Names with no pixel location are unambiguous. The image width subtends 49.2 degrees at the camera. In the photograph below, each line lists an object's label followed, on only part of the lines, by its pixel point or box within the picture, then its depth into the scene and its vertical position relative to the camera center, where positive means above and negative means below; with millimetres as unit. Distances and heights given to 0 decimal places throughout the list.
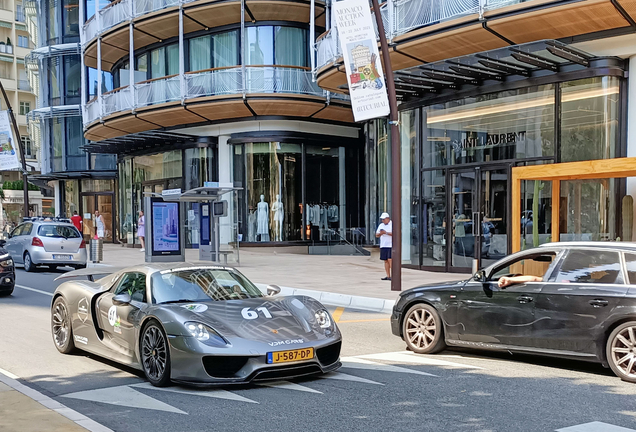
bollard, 23750 -1695
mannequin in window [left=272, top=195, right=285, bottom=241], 28703 -796
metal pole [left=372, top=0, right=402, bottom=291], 14562 +349
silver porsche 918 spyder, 6480 -1284
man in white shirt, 16469 -964
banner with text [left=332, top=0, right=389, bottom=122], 14188 +2868
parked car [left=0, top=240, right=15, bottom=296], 14391 -1507
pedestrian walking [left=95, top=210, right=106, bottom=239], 26559 -985
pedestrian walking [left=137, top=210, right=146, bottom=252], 28469 -1122
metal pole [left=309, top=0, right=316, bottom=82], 22281 +5170
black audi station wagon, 6995 -1241
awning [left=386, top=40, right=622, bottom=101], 14391 +2949
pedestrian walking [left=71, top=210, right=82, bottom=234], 29844 -811
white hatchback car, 20734 -1309
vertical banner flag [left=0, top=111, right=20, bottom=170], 30203 +2432
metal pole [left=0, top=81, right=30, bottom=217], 31281 +1306
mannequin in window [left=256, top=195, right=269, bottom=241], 28672 -831
